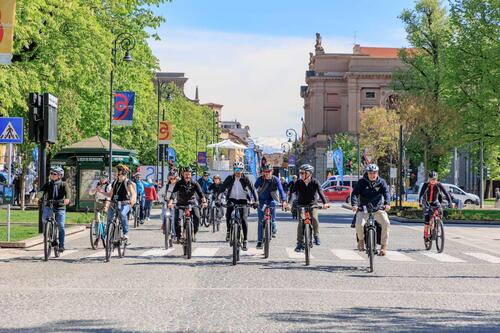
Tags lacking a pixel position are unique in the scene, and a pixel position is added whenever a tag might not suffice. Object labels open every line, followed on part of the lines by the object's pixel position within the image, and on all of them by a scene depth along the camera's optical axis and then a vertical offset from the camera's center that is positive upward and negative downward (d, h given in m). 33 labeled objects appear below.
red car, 73.31 -0.24
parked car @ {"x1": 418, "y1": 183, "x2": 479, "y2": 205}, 62.03 -0.36
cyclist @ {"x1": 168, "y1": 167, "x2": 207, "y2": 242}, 17.62 -0.06
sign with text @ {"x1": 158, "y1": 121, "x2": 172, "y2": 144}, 50.78 +3.26
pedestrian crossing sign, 20.22 +1.36
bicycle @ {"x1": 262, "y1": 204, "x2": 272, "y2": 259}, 16.88 -0.74
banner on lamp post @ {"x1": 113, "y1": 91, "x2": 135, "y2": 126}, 36.22 +3.47
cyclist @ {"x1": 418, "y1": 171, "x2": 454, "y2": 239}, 20.81 -0.15
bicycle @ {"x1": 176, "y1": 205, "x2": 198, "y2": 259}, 17.11 -0.82
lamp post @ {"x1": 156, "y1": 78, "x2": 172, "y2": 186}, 49.75 +2.33
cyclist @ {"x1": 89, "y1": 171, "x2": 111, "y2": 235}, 17.95 -0.32
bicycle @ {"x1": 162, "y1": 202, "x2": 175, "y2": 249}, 19.25 -0.82
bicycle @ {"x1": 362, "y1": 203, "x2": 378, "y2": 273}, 14.96 -0.78
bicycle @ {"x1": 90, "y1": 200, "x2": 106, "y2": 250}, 19.73 -0.95
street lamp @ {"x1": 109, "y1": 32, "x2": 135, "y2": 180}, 34.25 +5.59
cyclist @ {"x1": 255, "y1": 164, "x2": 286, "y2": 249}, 18.23 +0.05
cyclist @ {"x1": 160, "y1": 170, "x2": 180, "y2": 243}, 19.23 +0.06
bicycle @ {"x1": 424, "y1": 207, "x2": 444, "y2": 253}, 20.39 -0.97
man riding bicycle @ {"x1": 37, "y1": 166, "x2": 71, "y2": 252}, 17.44 -0.12
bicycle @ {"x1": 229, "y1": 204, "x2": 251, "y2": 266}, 15.82 -0.77
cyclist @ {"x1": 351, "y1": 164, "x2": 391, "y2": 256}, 15.45 -0.10
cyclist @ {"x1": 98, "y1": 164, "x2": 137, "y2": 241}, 17.86 -0.11
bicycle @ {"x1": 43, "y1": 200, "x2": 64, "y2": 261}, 17.06 -0.86
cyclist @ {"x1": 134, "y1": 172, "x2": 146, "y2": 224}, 30.46 -0.23
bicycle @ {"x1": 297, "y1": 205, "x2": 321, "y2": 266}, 15.98 -0.63
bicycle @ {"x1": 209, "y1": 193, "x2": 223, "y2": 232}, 27.12 -0.82
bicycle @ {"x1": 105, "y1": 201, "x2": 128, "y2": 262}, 16.80 -0.90
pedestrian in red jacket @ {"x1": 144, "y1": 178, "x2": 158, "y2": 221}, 34.03 -0.25
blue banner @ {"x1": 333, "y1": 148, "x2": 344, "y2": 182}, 69.38 +2.40
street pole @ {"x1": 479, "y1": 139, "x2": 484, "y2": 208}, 59.25 +0.43
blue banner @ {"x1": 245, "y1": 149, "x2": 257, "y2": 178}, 69.64 +2.36
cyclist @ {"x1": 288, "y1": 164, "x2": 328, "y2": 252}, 16.47 -0.10
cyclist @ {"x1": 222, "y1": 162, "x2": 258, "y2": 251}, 16.78 -0.01
